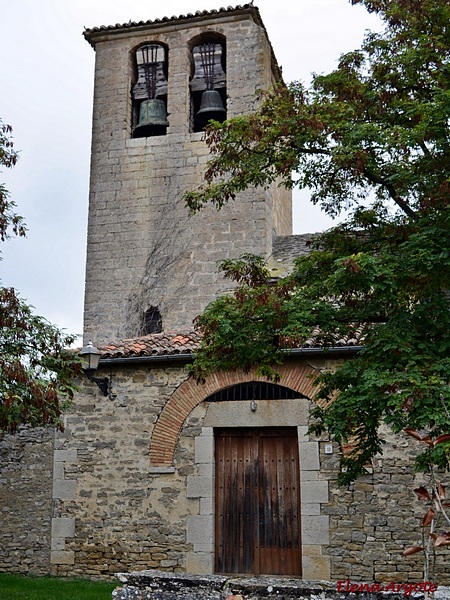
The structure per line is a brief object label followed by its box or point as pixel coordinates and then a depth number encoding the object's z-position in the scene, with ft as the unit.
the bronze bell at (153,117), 54.95
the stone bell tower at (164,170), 51.44
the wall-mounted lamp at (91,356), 32.73
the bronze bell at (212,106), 53.36
